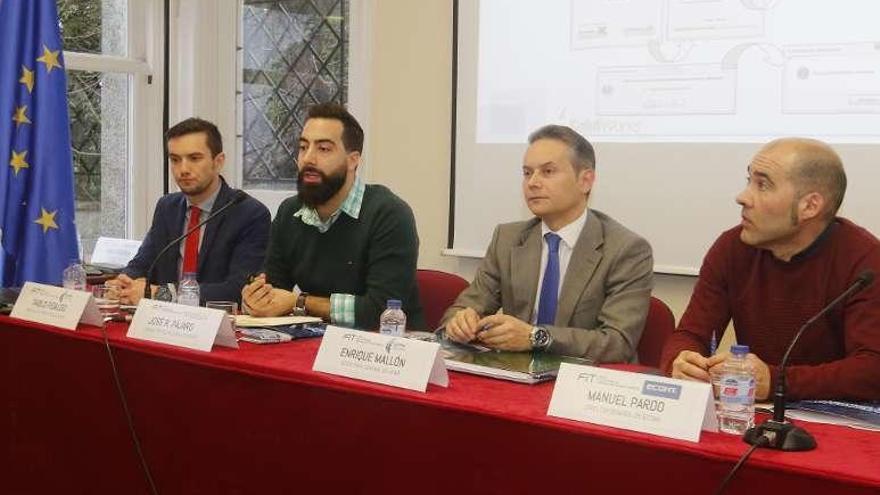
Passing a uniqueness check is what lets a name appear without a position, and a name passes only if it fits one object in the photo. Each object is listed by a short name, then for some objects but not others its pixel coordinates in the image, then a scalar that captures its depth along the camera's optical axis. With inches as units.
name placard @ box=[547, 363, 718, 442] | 63.2
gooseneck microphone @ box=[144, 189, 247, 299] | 116.4
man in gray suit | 103.3
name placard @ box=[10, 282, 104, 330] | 100.7
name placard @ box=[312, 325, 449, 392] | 76.3
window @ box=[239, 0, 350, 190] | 187.6
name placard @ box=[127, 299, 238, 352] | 90.3
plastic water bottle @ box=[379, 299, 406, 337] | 93.2
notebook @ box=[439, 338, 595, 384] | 80.7
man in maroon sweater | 86.9
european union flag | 159.8
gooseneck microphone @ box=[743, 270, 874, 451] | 60.9
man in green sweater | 119.1
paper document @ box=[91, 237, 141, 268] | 180.9
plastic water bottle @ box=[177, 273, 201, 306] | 108.0
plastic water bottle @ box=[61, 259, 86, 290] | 112.8
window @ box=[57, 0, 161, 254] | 193.3
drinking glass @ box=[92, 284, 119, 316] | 108.0
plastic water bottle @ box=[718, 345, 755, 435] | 65.5
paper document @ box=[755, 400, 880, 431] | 70.0
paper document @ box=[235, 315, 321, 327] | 102.4
